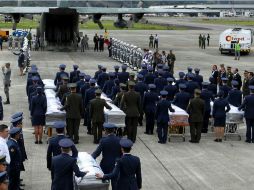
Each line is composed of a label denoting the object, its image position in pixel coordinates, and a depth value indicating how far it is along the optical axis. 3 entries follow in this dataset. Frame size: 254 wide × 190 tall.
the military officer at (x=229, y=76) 19.83
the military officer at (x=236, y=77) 19.36
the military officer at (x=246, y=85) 18.45
